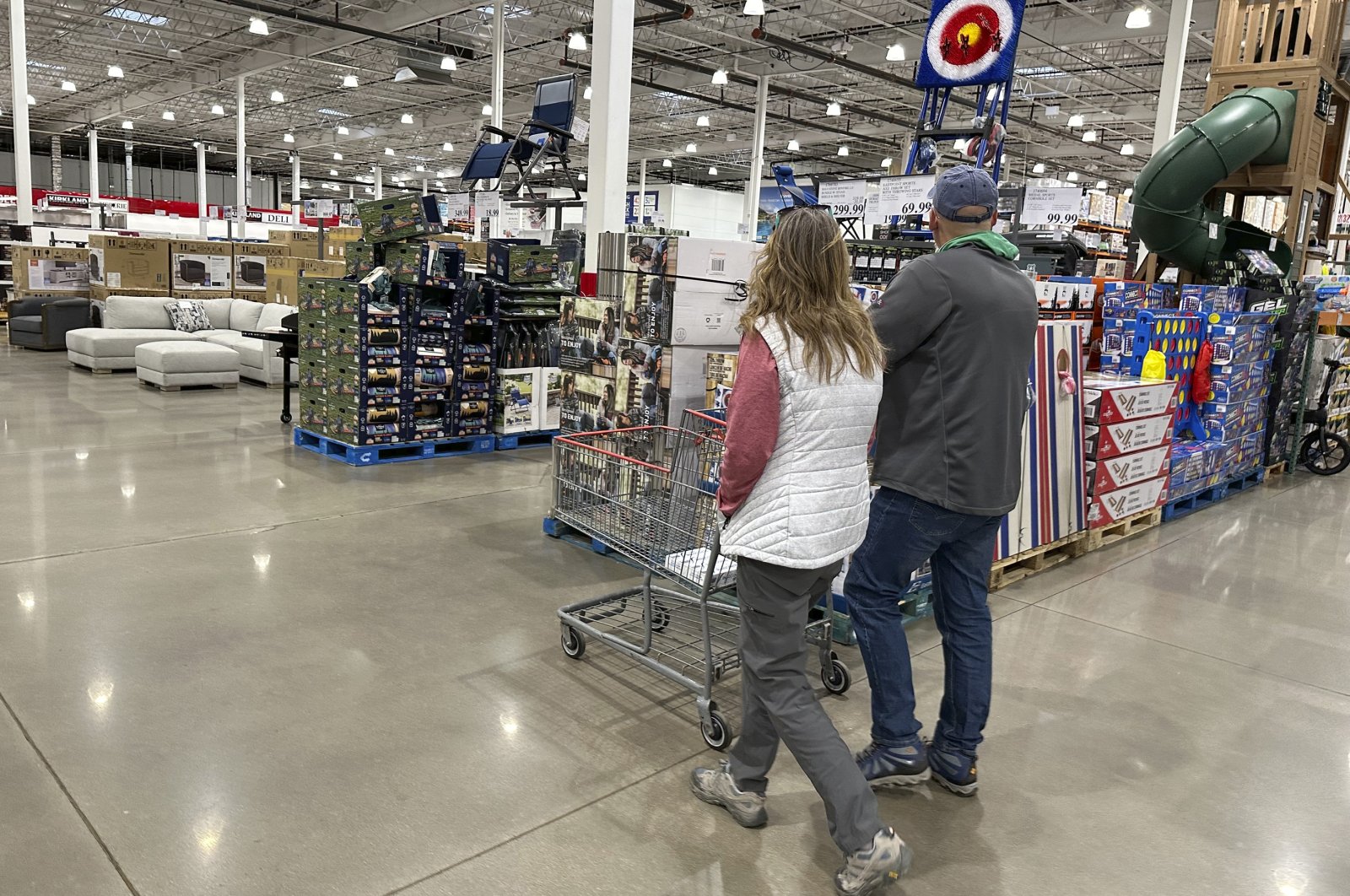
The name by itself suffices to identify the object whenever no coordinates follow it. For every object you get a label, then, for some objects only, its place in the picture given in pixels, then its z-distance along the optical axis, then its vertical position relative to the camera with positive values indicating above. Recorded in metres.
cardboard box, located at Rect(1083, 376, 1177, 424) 5.21 -0.39
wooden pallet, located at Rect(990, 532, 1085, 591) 4.84 -1.31
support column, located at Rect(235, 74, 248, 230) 19.31 +2.36
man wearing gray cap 2.56 -0.38
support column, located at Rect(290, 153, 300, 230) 30.00 +3.13
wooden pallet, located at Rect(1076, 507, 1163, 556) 5.59 -1.27
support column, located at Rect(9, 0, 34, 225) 13.23 +2.21
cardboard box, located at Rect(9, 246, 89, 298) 14.46 -0.10
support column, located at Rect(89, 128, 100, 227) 27.53 +2.97
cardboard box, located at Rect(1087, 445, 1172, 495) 5.40 -0.83
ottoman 10.22 -1.02
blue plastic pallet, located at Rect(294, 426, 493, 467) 7.13 -1.31
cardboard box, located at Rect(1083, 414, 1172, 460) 5.27 -0.62
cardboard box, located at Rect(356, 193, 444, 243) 6.94 +0.52
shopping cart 3.18 -0.88
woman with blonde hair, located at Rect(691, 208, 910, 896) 2.26 -0.40
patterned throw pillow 12.52 -0.58
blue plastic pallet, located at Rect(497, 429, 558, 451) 8.06 -1.28
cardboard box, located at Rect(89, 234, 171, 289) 14.00 +0.08
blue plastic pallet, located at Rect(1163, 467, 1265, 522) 6.69 -1.22
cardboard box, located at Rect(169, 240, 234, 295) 14.73 +0.12
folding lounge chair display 7.56 +1.25
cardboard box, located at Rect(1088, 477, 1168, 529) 5.51 -1.04
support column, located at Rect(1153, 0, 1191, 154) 10.87 +3.12
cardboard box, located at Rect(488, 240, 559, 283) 7.91 +0.27
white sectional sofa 11.14 -0.79
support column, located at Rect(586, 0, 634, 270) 7.83 +1.54
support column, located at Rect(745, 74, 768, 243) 19.17 +3.06
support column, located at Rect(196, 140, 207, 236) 28.68 +3.03
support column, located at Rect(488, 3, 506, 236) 13.82 +3.47
